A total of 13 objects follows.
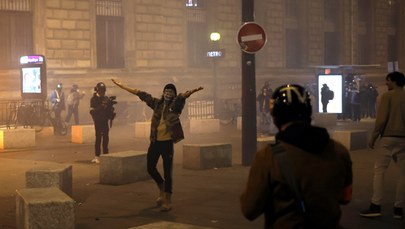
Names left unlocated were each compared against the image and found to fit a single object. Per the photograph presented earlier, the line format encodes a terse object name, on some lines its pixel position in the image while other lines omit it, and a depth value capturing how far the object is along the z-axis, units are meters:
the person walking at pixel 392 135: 8.20
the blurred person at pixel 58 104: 23.08
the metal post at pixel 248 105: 13.56
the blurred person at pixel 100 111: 14.21
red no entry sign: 12.88
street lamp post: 30.75
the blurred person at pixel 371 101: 30.81
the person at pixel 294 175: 3.40
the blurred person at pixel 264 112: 23.44
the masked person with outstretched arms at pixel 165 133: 9.28
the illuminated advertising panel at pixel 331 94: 28.28
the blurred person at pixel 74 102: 24.83
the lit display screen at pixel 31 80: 23.28
